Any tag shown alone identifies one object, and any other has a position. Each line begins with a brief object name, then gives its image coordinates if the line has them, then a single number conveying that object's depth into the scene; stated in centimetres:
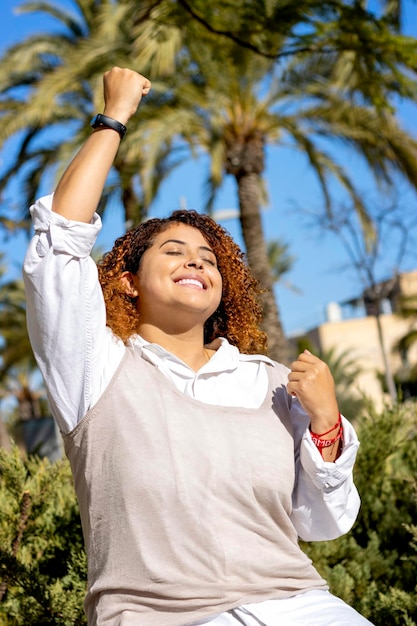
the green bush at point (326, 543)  358
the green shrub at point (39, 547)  353
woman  210
